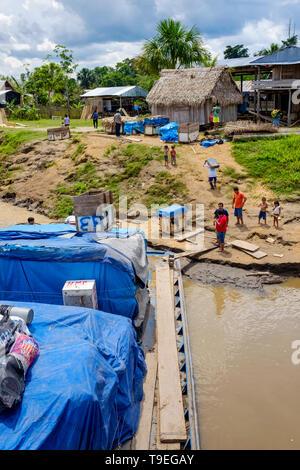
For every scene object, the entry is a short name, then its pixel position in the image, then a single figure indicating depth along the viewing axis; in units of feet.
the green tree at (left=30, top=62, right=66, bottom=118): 129.17
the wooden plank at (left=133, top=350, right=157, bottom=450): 17.31
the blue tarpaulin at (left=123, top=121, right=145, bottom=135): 74.08
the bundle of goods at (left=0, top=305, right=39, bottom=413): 13.20
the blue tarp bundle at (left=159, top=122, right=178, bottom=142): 66.44
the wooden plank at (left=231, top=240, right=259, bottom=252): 38.23
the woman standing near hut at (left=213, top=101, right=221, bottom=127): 71.49
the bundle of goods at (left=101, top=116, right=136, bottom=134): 75.56
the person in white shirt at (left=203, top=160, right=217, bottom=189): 50.11
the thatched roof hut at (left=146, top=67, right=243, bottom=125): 74.54
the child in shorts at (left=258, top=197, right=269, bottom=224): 41.67
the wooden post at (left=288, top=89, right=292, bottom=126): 74.12
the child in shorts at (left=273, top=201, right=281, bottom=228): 41.01
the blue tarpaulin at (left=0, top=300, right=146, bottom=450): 13.04
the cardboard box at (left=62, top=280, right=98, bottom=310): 21.93
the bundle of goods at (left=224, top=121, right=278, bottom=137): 63.12
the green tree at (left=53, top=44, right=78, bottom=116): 124.67
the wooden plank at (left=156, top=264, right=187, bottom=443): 17.93
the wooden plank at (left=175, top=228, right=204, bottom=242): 41.42
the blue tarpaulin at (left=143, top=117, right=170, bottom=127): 72.49
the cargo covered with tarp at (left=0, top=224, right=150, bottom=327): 23.39
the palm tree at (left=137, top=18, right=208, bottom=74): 93.91
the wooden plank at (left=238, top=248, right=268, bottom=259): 37.09
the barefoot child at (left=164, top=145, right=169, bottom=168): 56.95
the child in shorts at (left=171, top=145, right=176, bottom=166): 57.09
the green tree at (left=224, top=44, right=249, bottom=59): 217.97
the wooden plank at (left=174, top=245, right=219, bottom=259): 37.76
